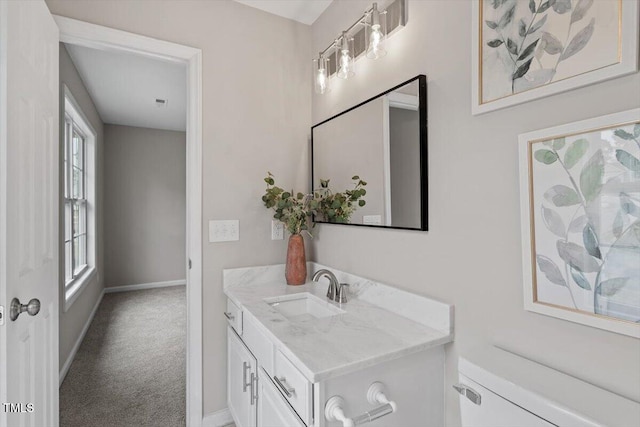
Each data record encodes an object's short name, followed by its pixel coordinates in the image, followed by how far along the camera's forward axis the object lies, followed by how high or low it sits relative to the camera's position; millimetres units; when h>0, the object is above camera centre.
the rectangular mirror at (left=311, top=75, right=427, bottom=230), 1344 +297
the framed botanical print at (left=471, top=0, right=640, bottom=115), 775 +447
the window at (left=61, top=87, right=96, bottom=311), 2889 +215
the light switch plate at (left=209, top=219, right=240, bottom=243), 1885 -74
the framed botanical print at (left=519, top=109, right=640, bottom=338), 767 -18
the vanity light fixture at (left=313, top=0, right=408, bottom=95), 1473 +869
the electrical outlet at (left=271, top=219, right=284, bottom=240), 2068 -77
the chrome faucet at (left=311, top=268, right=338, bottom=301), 1617 -337
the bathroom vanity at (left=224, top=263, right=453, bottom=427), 1009 -496
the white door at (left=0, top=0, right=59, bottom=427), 998 +39
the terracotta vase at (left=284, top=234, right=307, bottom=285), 1913 -259
